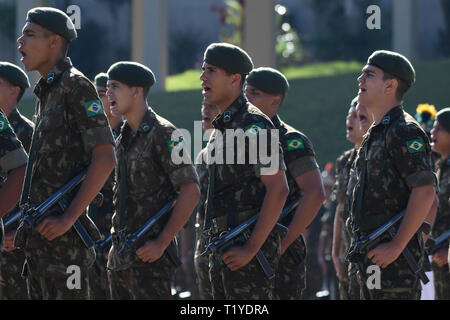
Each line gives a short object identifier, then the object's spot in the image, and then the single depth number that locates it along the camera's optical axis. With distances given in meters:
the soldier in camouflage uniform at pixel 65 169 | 10.70
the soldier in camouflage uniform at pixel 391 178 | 10.99
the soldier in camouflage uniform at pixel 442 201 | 17.78
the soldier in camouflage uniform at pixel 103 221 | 15.23
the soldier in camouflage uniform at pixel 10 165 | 11.72
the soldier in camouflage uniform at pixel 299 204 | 13.84
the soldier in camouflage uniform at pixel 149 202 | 11.93
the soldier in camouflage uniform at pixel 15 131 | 14.36
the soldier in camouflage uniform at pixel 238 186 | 11.44
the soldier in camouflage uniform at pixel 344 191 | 16.33
